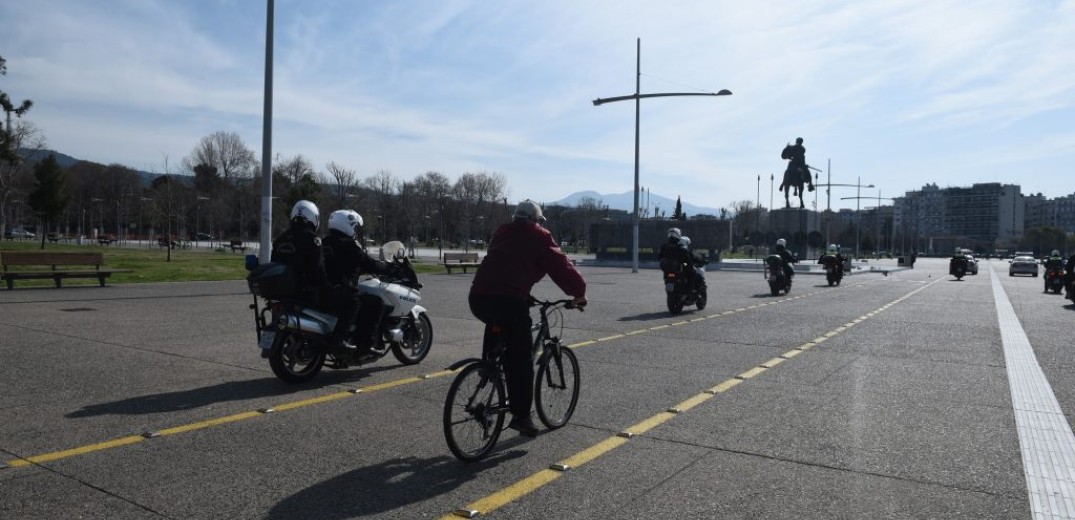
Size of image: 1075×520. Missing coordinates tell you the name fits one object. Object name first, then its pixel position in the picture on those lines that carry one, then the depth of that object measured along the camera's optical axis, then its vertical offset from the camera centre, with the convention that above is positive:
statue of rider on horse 54.53 +5.81
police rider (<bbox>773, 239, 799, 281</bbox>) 22.76 -0.28
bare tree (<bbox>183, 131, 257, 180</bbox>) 98.62 +10.53
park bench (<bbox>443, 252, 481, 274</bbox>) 31.72 -0.81
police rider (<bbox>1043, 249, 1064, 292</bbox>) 27.55 -0.33
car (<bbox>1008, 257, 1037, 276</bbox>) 49.84 -0.85
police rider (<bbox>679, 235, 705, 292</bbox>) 16.53 -0.40
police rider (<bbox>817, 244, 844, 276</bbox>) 29.42 -0.35
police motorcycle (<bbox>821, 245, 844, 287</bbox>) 29.36 -0.71
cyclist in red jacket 5.06 -0.28
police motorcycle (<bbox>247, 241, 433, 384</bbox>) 7.01 -0.85
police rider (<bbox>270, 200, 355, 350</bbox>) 7.21 -0.19
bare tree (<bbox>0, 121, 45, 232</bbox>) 42.44 +4.31
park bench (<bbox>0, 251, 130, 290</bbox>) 17.24 -0.76
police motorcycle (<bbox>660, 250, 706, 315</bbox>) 15.88 -0.85
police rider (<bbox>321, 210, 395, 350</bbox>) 7.42 -0.33
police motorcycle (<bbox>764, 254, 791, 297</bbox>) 22.25 -0.81
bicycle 4.79 -1.06
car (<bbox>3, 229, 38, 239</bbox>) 84.97 -0.31
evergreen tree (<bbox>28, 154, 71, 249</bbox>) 63.78 +3.44
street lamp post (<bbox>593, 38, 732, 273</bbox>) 37.25 +7.22
